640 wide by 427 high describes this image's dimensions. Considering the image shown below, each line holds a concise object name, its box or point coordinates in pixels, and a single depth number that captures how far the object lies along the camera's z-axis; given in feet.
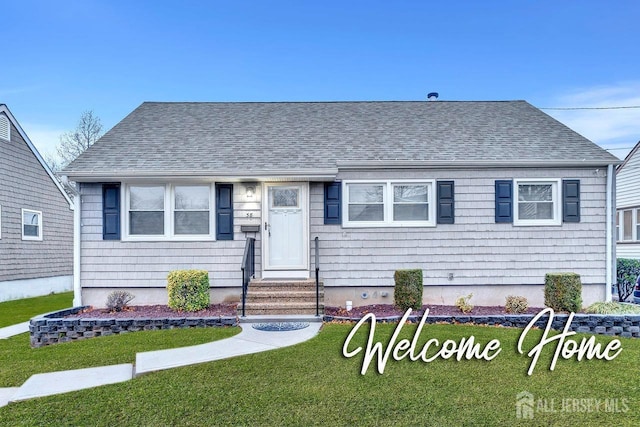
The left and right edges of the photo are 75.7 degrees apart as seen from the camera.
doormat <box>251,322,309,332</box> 21.06
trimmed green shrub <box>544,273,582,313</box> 23.62
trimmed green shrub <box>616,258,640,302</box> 38.24
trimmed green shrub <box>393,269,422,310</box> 24.38
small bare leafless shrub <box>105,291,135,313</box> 25.44
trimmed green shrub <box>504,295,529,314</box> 24.34
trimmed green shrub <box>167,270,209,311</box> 24.77
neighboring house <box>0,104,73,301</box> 39.63
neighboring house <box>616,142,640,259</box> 45.21
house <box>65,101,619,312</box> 27.45
